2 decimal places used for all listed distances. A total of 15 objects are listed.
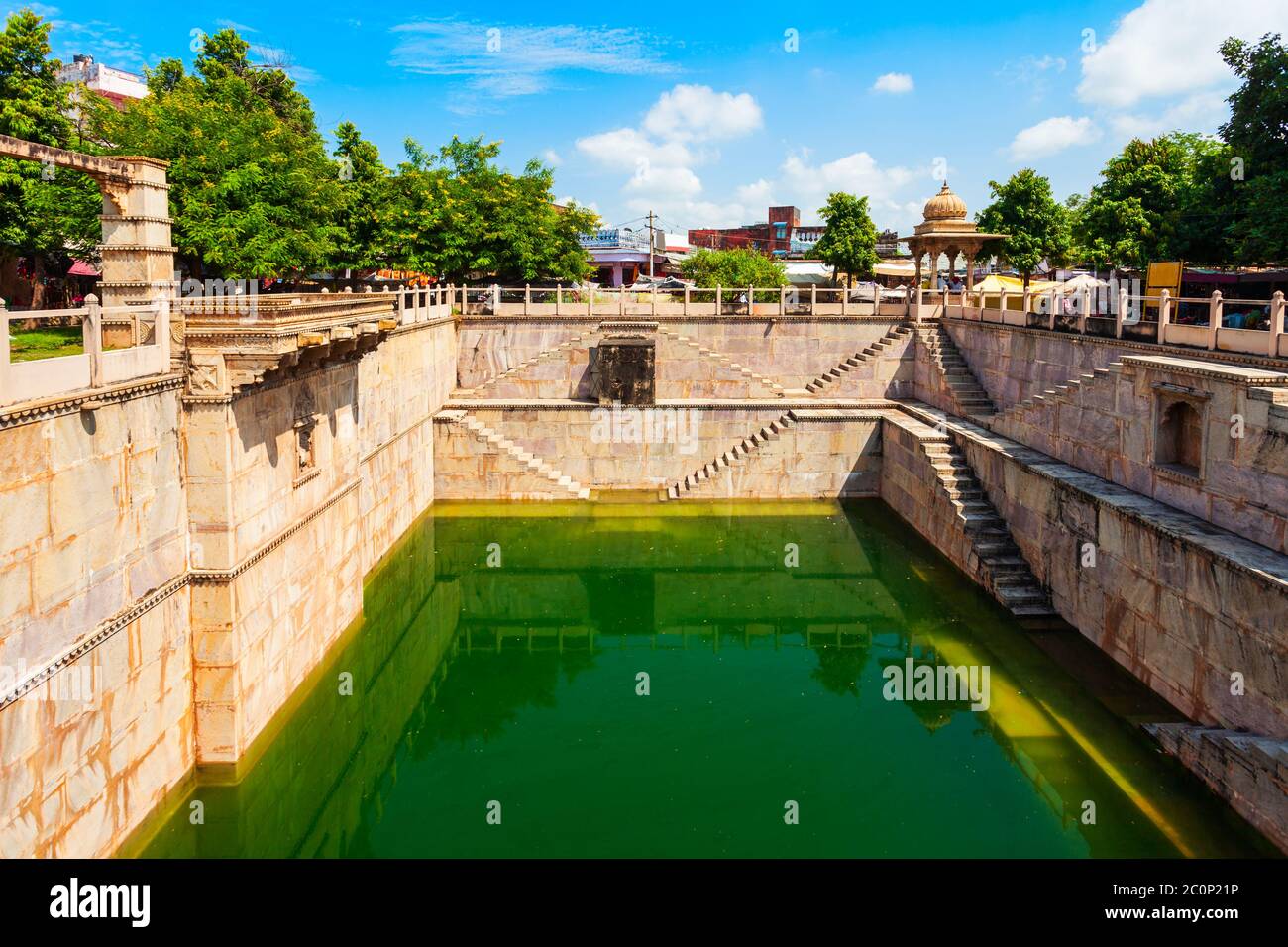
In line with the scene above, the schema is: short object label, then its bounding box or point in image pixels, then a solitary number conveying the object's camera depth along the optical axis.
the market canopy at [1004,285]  34.12
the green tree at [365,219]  34.72
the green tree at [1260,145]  23.23
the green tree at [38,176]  21.67
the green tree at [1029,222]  39.62
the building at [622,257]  62.44
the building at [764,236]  81.00
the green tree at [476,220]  35.00
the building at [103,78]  46.22
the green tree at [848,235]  44.88
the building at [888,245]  71.81
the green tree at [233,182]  23.75
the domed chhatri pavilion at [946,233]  31.06
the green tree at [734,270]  45.62
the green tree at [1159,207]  28.22
